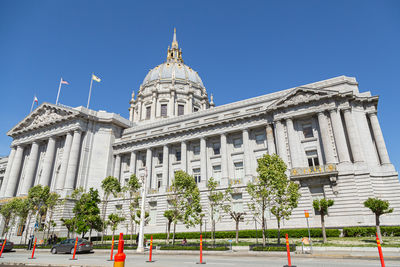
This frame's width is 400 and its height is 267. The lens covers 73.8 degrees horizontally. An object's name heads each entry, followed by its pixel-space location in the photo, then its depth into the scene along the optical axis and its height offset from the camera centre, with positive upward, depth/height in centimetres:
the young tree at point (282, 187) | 2303 +349
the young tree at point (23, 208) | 3844 +345
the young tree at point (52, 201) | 3778 +438
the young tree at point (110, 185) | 3597 +604
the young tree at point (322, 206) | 2414 +196
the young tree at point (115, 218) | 3148 +156
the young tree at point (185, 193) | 2911 +411
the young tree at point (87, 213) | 3338 +236
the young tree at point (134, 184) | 3428 +585
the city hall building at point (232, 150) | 3048 +1190
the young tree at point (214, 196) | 2984 +364
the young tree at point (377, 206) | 2216 +175
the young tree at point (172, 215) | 2866 +165
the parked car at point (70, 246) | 2328 -117
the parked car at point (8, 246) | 2767 -122
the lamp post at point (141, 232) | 2116 -7
